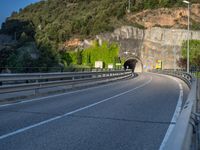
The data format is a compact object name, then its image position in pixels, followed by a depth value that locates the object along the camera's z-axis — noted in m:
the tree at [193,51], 72.76
